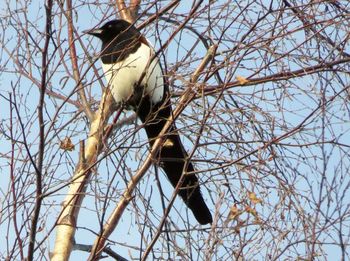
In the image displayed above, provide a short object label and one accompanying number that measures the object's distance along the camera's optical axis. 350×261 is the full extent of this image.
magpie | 9.21
